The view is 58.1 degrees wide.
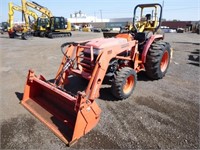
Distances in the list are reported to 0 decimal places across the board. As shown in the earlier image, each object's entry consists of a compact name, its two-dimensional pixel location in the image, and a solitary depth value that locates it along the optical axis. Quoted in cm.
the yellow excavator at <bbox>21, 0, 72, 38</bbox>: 2159
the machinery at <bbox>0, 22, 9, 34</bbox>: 3732
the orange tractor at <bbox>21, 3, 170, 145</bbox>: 311
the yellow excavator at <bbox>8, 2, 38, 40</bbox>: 2097
